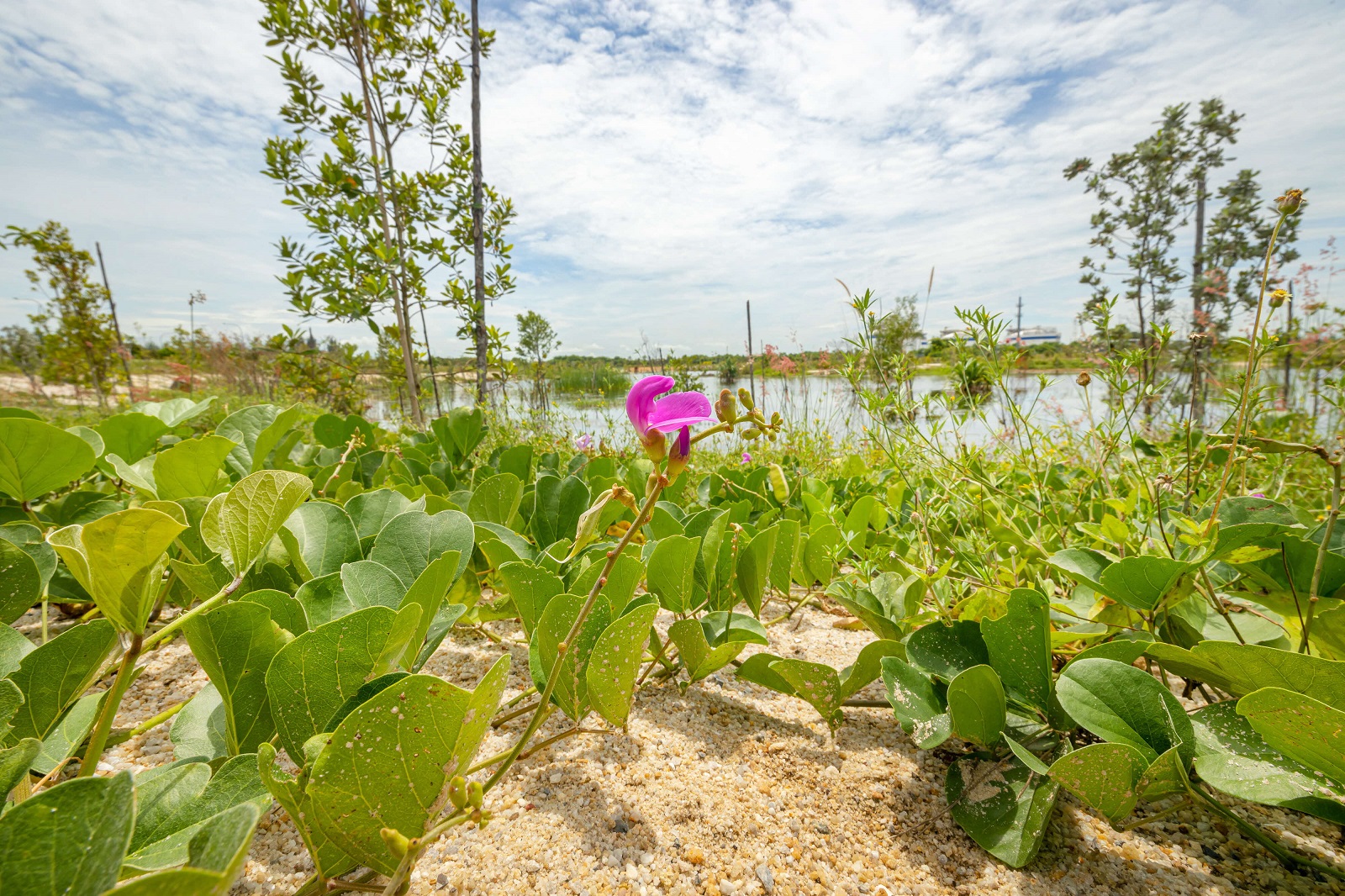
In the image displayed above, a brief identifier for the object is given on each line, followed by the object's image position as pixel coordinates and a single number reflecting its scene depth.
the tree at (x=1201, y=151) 7.95
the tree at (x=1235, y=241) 7.58
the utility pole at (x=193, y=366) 12.02
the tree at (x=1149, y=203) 8.32
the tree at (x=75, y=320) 8.30
